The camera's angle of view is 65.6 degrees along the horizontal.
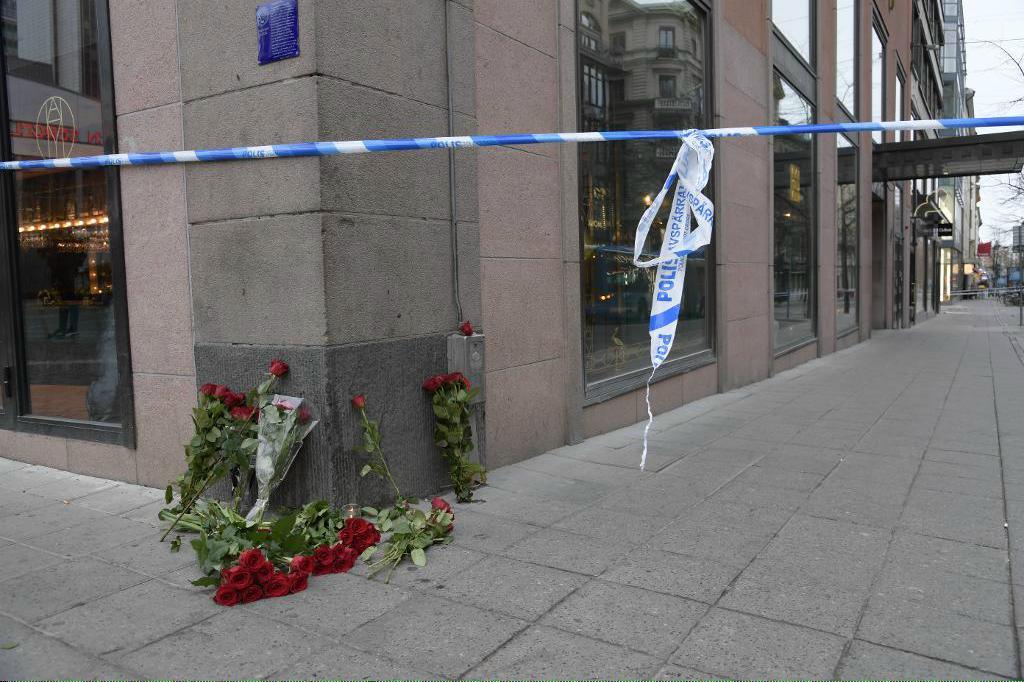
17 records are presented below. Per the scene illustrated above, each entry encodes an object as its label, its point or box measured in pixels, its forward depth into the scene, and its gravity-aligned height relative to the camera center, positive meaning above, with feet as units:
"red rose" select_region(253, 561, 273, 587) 11.49 -3.96
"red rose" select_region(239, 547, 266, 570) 11.42 -3.74
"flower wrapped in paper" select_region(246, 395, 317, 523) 14.17 -2.54
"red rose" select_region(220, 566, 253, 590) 11.25 -3.93
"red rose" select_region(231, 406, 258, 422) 14.38 -2.04
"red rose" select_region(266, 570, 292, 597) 11.57 -4.17
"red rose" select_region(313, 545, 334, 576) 12.45 -4.11
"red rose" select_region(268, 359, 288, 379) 14.61 -1.26
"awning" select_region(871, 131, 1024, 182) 55.88 +9.60
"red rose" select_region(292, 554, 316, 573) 12.01 -4.03
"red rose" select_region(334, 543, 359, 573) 12.62 -4.17
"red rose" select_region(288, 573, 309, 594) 11.72 -4.18
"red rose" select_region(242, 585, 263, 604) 11.32 -4.20
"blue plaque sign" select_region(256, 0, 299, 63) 14.24 +4.91
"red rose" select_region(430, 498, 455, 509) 14.06 -3.70
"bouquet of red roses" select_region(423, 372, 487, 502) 16.22 -2.67
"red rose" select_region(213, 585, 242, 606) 11.19 -4.16
